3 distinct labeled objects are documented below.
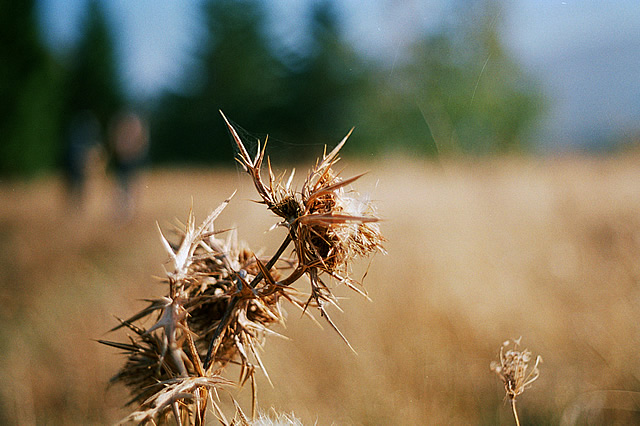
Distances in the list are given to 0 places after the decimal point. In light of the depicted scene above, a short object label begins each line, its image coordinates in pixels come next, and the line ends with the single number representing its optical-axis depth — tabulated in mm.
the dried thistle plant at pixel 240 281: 699
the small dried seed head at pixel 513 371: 806
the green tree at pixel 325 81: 19672
